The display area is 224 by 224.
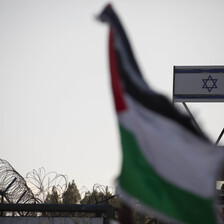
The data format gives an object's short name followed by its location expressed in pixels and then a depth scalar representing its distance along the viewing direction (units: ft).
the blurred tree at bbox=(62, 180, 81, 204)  148.43
